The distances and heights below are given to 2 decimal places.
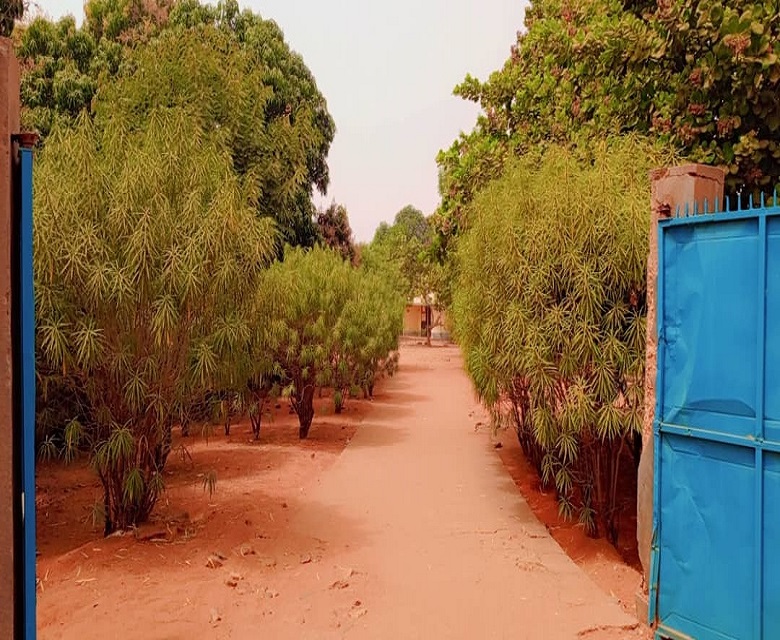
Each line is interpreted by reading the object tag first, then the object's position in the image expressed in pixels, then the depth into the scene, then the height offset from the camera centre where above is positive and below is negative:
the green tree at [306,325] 11.07 -0.43
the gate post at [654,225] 3.96 +0.46
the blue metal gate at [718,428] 3.21 -0.66
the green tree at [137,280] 5.17 +0.15
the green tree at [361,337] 11.95 -0.72
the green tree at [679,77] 5.40 +2.23
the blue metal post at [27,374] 2.08 -0.24
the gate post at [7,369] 2.07 -0.22
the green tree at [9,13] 11.16 +4.89
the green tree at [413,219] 52.59 +6.51
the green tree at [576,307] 5.50 -0.06
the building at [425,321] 35.66 -1.40
